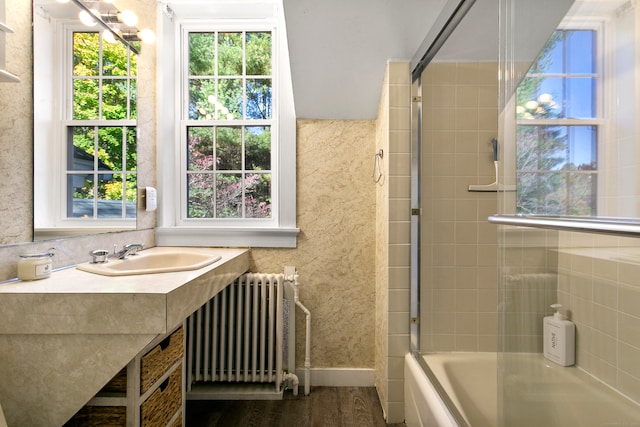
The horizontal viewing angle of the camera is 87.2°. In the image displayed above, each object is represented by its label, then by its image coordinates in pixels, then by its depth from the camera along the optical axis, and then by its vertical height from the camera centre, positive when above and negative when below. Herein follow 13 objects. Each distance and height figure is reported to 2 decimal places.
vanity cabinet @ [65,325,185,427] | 1.13 -0.65
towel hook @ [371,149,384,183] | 1.99 +0.27
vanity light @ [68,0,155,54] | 1.60 +0.98
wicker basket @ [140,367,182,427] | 1.18 -0.73
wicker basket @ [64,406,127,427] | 1.13 -0.70
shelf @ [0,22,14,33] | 1.12 +0.61
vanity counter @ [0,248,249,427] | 1.07 -0.43
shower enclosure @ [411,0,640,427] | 0.93 +0.04
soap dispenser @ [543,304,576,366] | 1.18 -0.47
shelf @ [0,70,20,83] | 1.11 +0.44
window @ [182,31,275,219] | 2.32 +0.57
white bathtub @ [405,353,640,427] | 1.01 -0.73
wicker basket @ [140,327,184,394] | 1.17 -0.57
